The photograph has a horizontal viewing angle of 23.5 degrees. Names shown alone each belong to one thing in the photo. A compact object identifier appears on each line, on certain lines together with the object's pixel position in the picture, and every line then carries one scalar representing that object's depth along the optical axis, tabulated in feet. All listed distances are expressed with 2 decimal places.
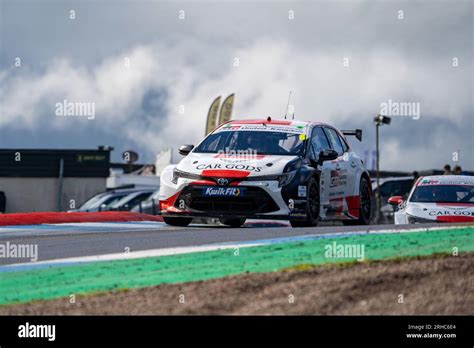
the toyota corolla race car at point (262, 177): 46.96
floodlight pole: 98.12
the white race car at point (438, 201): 59.31
